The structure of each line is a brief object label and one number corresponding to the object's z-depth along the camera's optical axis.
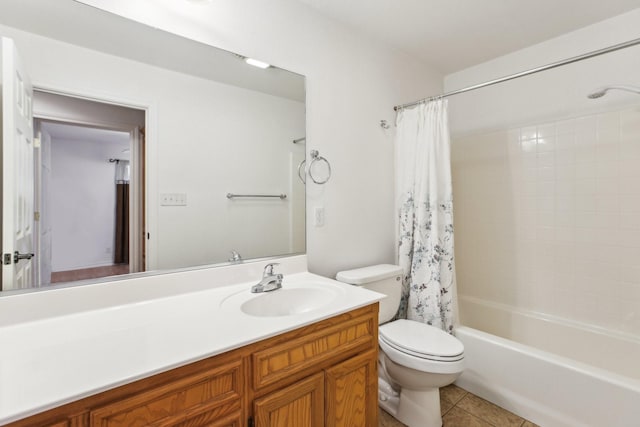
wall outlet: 1.77
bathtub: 1.39
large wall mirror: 1.02
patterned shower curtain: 1.92
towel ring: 1.74
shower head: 1.70
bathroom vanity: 0.66
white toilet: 1.44
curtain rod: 1.31
